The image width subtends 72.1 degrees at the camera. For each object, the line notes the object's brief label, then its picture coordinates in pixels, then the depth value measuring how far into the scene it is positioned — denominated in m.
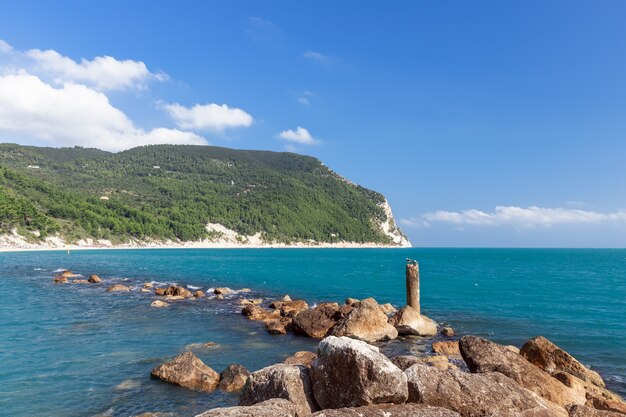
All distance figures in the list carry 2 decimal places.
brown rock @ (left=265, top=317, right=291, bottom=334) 25.72
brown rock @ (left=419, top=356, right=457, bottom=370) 17.44
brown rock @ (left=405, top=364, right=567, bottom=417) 9.24
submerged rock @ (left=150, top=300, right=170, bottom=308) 34.89
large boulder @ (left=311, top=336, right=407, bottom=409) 9.01
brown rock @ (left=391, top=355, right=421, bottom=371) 12.13
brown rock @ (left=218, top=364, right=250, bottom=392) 15.84
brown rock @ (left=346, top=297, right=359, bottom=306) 32.72
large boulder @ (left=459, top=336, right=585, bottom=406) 12.87
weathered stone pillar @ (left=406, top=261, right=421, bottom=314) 29.34
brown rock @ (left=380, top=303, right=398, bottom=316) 31.84
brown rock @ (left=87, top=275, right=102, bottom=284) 51.81
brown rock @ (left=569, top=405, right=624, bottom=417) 10.87
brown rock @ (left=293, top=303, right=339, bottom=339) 24.92
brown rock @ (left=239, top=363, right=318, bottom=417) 9.82
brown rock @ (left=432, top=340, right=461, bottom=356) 21.42
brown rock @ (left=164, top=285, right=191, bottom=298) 40.75
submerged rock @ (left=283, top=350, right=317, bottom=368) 17.00
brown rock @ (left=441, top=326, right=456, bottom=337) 26.36
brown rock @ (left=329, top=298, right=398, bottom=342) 23.05
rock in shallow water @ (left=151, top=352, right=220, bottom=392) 16.03
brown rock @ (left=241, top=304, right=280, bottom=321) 30.23
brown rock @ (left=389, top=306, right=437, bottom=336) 25.17
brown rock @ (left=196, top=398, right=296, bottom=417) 7.73
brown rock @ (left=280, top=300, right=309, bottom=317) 30.70
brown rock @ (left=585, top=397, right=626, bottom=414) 13.33
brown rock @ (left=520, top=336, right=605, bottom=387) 16.80
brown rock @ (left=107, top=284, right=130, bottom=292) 44.47
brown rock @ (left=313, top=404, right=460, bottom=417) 8.12
